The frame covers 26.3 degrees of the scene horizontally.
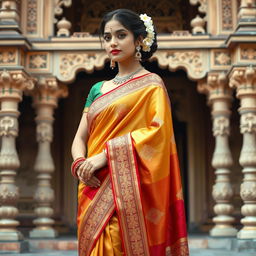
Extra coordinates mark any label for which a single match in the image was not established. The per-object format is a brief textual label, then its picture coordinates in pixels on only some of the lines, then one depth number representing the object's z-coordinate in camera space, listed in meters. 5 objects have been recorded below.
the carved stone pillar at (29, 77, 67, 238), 7.75
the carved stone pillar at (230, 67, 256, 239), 7.10
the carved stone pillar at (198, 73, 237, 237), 7.57
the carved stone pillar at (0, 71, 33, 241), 7.11
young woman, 2.42
